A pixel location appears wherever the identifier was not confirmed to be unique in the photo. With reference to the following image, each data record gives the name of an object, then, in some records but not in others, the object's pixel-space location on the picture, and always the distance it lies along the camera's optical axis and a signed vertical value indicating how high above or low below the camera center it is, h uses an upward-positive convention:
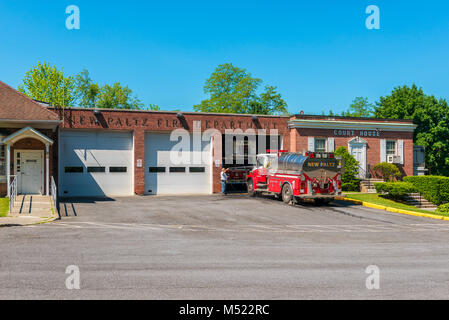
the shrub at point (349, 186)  28.58 -1.38
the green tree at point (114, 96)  67.88 +11.83
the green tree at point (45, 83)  55.53 +11.39
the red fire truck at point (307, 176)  20.69 -0.50
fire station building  22.11 +1.53
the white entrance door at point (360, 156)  30.39 +0.78
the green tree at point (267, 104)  65.94 +10.28
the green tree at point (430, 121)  47.25 +5.33
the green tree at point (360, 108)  80.88 +11.80
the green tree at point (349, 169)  28.52 -0.18
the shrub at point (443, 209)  21.11 -2.23
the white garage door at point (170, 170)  27.19 -0.24
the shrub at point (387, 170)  30.38 -0.27
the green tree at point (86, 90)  64.81 +12.24
